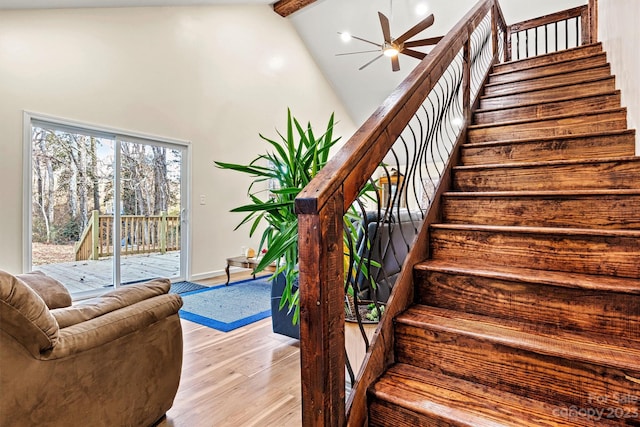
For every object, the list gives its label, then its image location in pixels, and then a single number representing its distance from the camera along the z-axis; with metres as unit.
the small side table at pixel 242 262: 4.18
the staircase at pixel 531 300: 1.00
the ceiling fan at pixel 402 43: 4.05
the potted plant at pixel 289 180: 1.68
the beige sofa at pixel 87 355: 1.06
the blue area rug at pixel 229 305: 3.09
